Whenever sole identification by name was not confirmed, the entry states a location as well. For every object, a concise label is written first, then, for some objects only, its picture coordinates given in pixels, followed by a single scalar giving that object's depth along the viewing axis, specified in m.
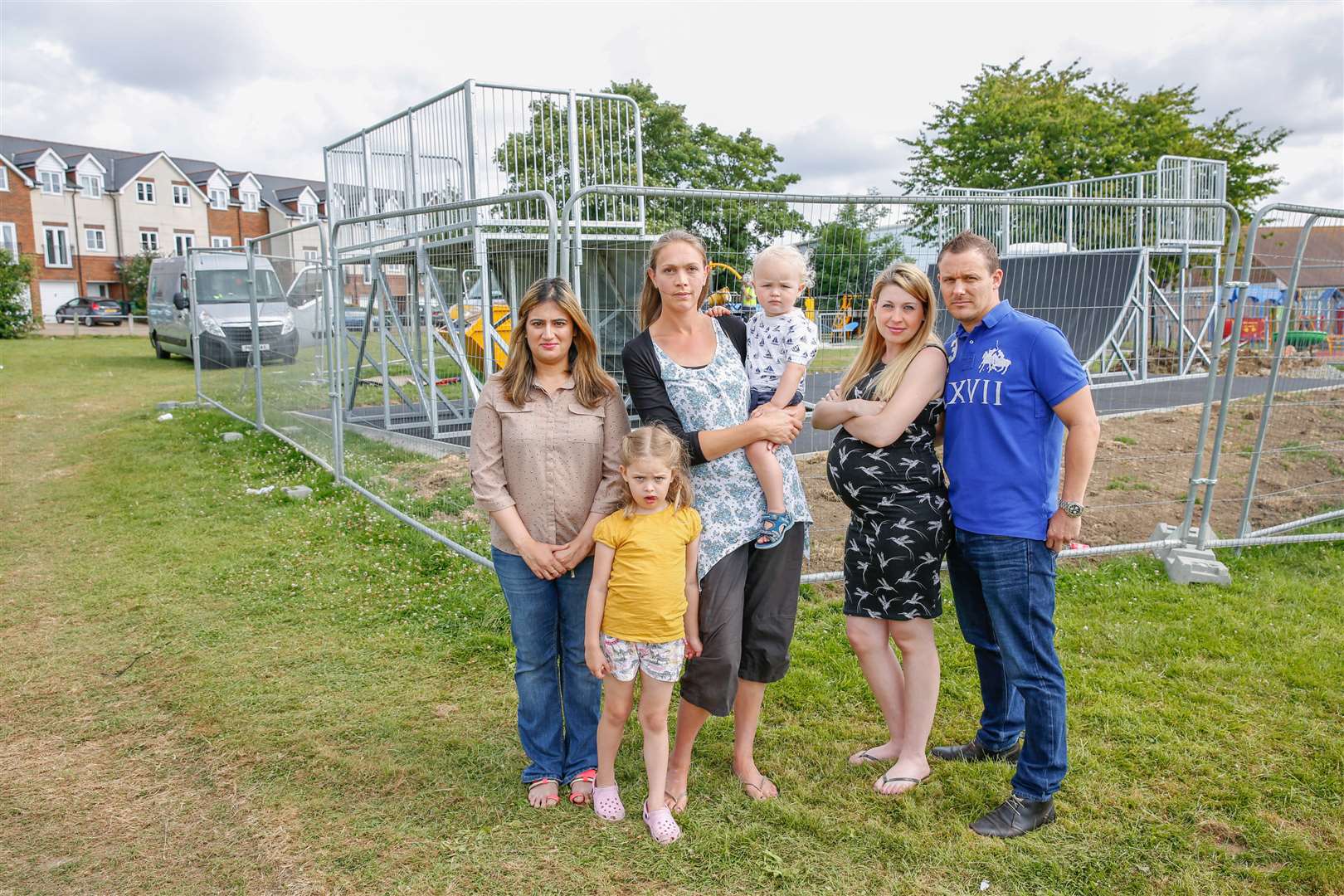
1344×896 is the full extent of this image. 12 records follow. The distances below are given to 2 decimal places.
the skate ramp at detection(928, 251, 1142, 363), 6.71
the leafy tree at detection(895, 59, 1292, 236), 28.14
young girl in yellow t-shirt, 2.82
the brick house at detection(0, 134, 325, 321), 46.19
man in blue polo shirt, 2.84
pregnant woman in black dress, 3.04
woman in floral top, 2.89
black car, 40.06
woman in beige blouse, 3.04
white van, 10.09
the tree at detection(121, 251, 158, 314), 46.00
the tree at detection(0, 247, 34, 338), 29.92
